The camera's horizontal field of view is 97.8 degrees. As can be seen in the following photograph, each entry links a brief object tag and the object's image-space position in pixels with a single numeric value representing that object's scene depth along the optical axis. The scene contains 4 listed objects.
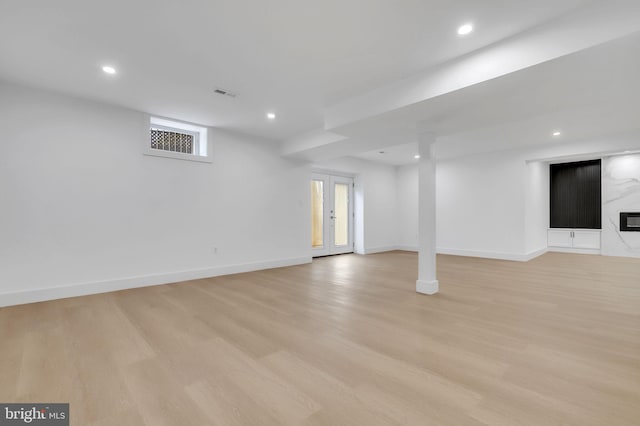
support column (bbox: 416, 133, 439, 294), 4.09
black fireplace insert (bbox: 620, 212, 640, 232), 6.80
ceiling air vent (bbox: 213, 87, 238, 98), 3.79
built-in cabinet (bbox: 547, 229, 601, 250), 7.60
